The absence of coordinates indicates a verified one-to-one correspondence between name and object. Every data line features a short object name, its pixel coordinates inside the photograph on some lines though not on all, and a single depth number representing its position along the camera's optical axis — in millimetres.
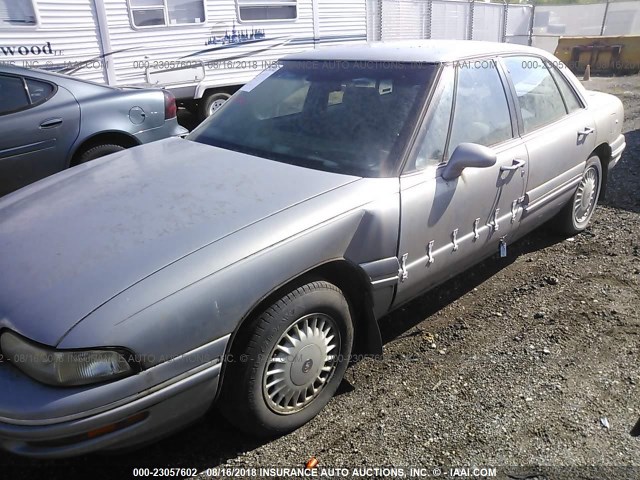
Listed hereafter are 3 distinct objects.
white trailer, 6641
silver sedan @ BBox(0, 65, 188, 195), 4598
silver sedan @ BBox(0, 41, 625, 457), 1831
